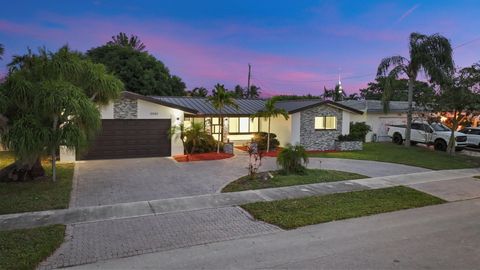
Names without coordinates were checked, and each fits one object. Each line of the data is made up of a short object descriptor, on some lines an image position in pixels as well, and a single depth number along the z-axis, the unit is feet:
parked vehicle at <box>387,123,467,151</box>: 75.46
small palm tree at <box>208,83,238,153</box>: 63.16
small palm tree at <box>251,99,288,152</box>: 67.46
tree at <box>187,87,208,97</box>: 136.20
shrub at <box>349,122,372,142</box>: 85.30
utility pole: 162.25
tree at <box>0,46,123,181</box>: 34.68
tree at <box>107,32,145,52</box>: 172.24
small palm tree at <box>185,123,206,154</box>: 60.18
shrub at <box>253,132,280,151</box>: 71.65
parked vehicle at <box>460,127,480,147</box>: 79.76
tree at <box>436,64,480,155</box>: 61.31
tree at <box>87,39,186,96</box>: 123.44
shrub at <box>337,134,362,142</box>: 74.59
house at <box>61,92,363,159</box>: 57.57
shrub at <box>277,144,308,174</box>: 44.21
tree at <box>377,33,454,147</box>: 69.77
